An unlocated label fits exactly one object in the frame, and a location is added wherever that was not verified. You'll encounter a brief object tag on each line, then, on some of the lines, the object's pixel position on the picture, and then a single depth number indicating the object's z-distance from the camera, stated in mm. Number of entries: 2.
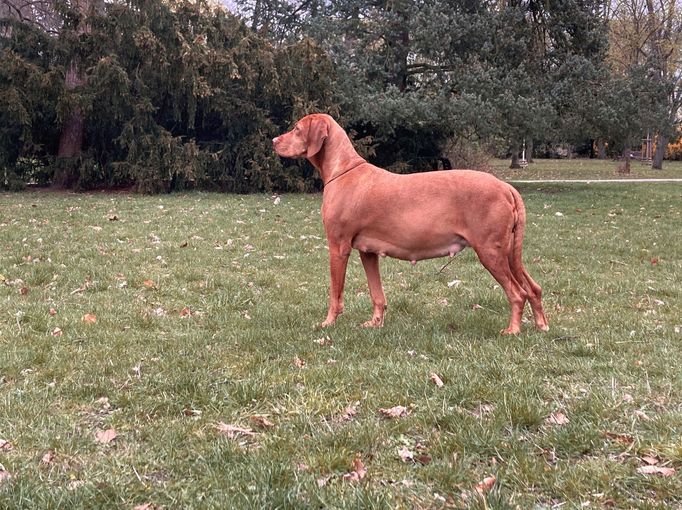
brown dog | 4641
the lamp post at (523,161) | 40388
